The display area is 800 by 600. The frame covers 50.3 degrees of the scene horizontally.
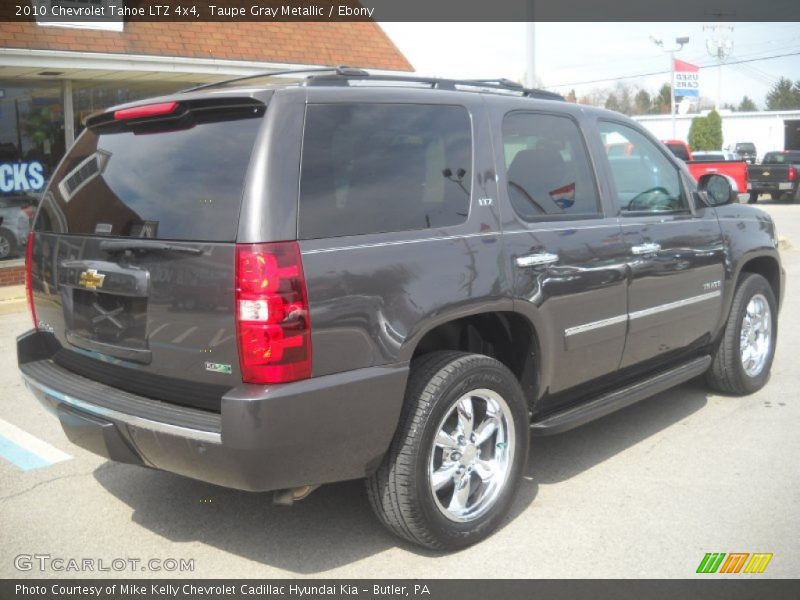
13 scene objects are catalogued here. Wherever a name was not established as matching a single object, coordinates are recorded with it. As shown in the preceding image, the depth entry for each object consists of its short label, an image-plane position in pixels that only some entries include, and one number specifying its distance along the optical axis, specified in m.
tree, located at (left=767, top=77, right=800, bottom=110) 92.26
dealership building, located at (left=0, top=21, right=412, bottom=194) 11.31
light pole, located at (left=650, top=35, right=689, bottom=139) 37.19
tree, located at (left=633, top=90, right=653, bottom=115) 101.50
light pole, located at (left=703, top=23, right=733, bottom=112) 57.69
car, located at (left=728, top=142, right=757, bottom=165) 45.13
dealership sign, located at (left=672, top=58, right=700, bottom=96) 39.69
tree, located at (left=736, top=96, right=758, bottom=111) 104.06
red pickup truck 25.72
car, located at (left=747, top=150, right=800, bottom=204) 27.84
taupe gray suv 3.17
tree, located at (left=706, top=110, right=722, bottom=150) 46.38
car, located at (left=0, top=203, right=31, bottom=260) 11.66
